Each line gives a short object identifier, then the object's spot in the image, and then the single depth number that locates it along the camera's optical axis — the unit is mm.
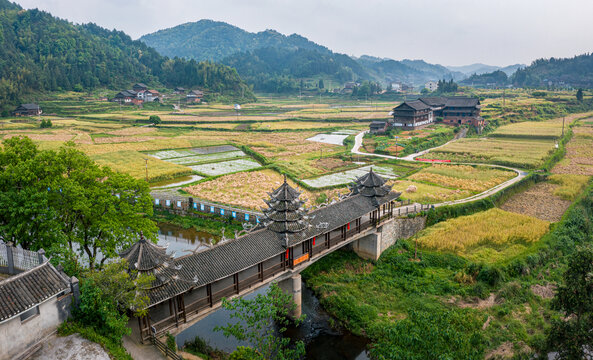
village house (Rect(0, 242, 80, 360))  14188
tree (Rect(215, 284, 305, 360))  17344
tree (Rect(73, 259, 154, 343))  16266
